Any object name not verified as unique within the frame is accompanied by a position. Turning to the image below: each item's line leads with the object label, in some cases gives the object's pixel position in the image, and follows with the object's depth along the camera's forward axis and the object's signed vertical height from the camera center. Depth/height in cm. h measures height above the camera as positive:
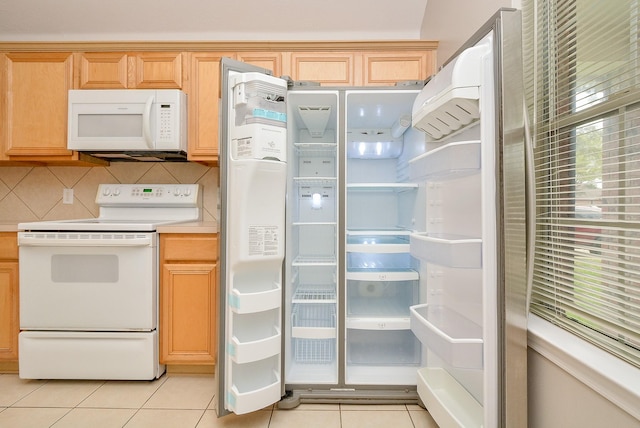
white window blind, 83 +15
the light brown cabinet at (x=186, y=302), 195 -52
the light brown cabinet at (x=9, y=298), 199 -50
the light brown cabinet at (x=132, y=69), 217 +99
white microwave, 211 +63
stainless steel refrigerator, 106 -12
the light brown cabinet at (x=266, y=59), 217 +105
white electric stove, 187 -49
